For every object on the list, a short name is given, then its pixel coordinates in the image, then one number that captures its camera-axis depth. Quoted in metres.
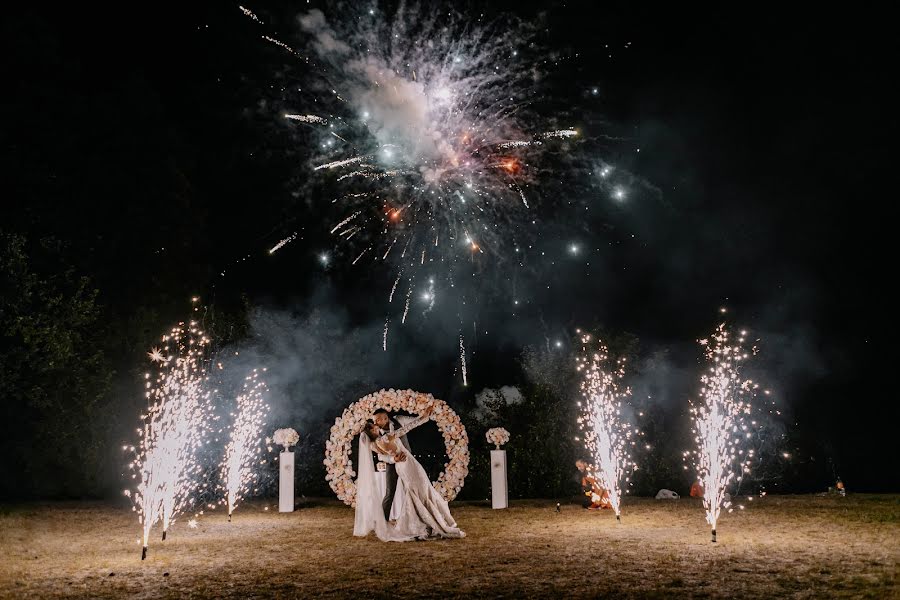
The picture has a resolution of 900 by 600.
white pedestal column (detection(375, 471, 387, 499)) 11.12
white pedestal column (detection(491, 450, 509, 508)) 15.22
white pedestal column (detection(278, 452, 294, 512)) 14.97
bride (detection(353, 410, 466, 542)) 10.50
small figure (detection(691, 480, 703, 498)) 16.95
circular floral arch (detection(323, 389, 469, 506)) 13.66
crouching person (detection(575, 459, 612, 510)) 14.53
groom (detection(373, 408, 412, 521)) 11.20
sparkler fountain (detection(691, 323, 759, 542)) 18.08
